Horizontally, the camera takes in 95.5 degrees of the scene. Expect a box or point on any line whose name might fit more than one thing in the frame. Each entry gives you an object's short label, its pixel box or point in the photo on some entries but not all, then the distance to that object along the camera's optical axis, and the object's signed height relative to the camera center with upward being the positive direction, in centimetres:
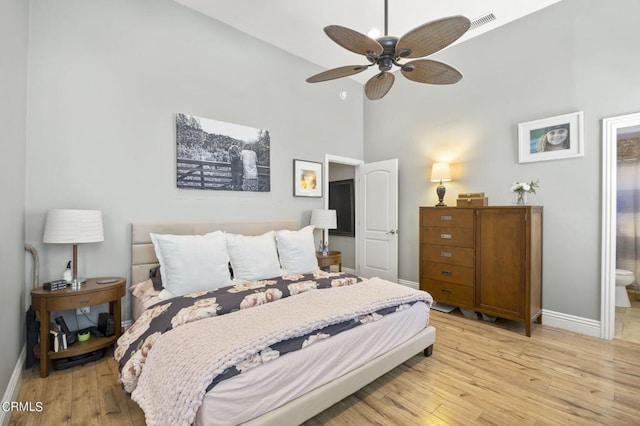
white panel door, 448 -11
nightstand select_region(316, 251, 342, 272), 390 -64
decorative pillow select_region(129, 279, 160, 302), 243 -69
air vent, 327 +223
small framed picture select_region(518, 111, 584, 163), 299 +82
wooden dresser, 295 -51
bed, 131 -89
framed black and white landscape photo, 312 +66
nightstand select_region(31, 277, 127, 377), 211 -70
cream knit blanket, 126 -66
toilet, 343 -85
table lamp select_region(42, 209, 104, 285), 221 -13
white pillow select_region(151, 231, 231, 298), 237 -43
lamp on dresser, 382 +51
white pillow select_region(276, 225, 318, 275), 305 -43
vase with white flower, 313 +26
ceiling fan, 173 +111
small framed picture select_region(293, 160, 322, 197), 414 +50
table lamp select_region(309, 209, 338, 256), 410 -9
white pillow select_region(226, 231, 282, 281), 273 -44
